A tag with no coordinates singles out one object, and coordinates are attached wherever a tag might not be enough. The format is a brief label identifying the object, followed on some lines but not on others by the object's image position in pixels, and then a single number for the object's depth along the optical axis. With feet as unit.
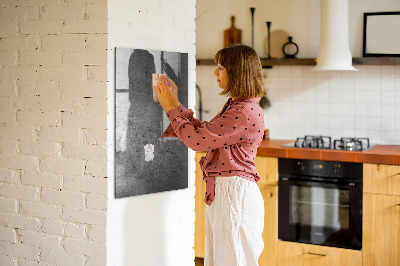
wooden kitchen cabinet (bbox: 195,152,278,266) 13.76
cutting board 16.08
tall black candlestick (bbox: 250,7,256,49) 15.73
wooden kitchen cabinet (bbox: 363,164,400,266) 12.50
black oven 12.98
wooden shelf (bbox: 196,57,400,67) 14.08
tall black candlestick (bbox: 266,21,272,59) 15.55
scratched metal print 9.38
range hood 14.03
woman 8.63
